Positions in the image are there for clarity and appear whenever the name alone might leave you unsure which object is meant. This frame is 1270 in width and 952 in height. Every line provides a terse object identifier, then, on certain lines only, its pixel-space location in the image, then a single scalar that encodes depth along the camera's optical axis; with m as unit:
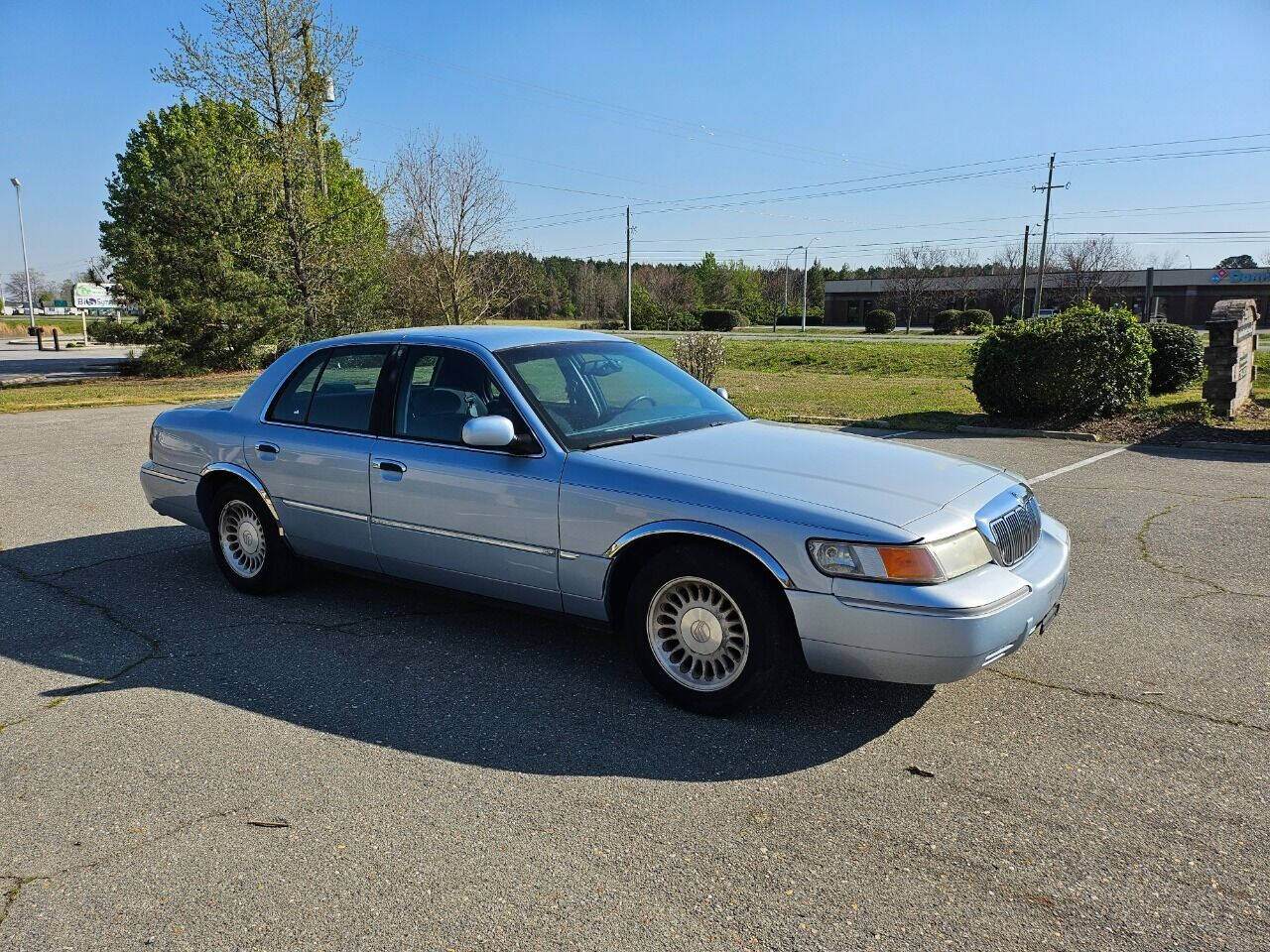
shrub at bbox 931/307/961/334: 60.09
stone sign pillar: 12.84
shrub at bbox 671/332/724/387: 16.88
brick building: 68.75
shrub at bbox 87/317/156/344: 26.08
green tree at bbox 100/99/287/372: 24.84
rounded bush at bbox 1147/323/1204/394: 16.12
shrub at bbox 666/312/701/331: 74.56
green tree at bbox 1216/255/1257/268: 79.38
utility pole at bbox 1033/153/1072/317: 55.78
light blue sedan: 3.54
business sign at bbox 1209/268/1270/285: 68.31
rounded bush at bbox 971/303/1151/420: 12.94
